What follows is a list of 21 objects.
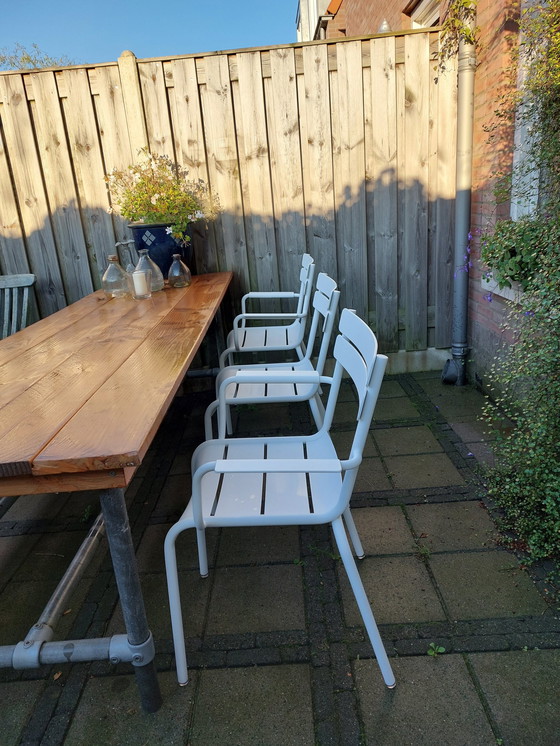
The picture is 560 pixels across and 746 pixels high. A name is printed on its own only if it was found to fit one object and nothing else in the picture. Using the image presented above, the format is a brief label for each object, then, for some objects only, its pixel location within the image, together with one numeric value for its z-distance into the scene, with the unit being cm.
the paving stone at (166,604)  173
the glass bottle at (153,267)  299
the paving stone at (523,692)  131
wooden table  116
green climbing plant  183
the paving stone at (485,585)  170
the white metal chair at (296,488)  136
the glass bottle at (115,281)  296
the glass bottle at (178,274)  322
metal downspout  317
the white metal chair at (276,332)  297
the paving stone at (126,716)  138
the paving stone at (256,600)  173
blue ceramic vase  324
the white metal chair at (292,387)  218
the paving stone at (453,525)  202
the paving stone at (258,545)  205
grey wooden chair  328
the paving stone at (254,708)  136
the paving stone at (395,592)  171
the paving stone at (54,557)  204
